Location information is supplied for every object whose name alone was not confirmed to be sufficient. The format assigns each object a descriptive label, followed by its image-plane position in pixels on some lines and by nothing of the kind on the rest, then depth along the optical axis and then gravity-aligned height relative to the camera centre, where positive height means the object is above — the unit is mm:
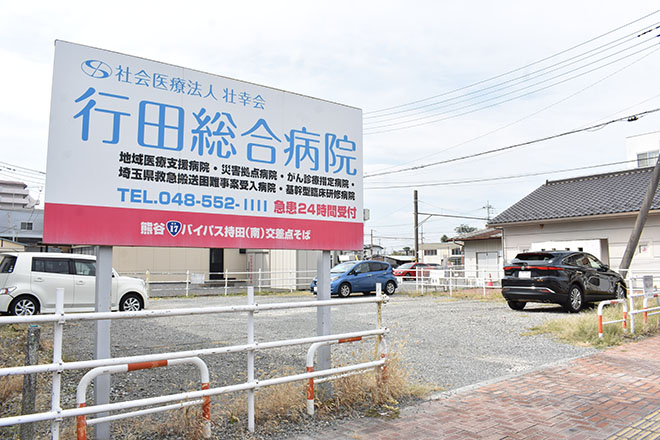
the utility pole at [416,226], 40266 +3395
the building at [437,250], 73812 +2868
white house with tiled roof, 18391 +1970
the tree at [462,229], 110388 +8703
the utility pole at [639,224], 14966 +1292
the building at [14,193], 91125 +14756
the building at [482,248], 29141 +1163
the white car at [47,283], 11094 -329
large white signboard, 3994 +1028
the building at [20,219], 54938 +5898
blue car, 19172 -423
